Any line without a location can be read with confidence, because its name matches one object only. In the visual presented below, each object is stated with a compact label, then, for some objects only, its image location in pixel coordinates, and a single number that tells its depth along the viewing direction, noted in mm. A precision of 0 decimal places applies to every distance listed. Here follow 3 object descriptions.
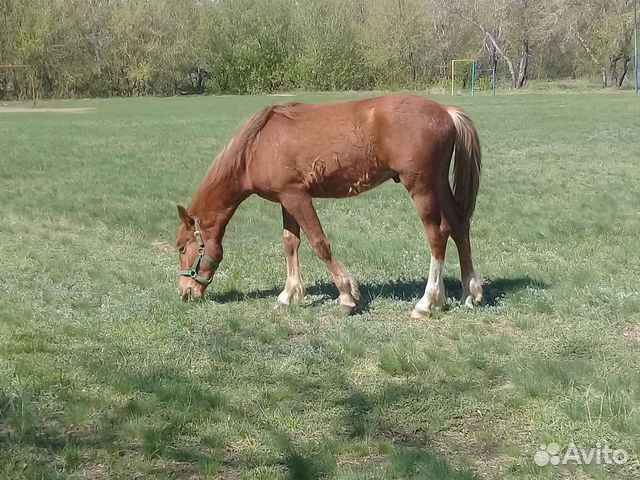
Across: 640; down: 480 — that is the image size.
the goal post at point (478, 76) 64637
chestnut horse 6070
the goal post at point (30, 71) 59469
